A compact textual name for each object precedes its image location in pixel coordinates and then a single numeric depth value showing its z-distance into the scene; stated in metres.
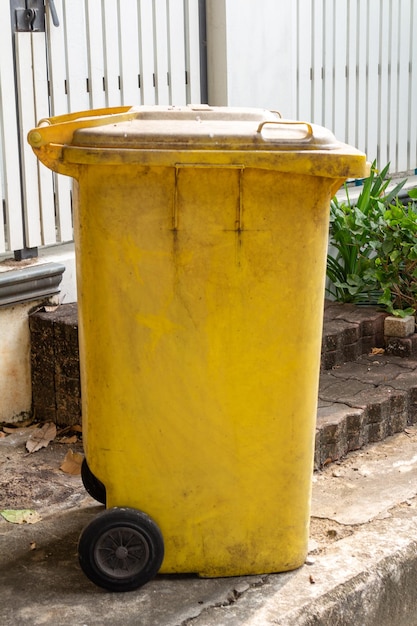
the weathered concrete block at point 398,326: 5.31
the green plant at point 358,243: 5.61
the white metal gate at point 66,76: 4.65
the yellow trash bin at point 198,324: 2.94
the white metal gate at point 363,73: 6.37
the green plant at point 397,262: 5.39
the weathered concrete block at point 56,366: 4.50
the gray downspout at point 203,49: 5.57
